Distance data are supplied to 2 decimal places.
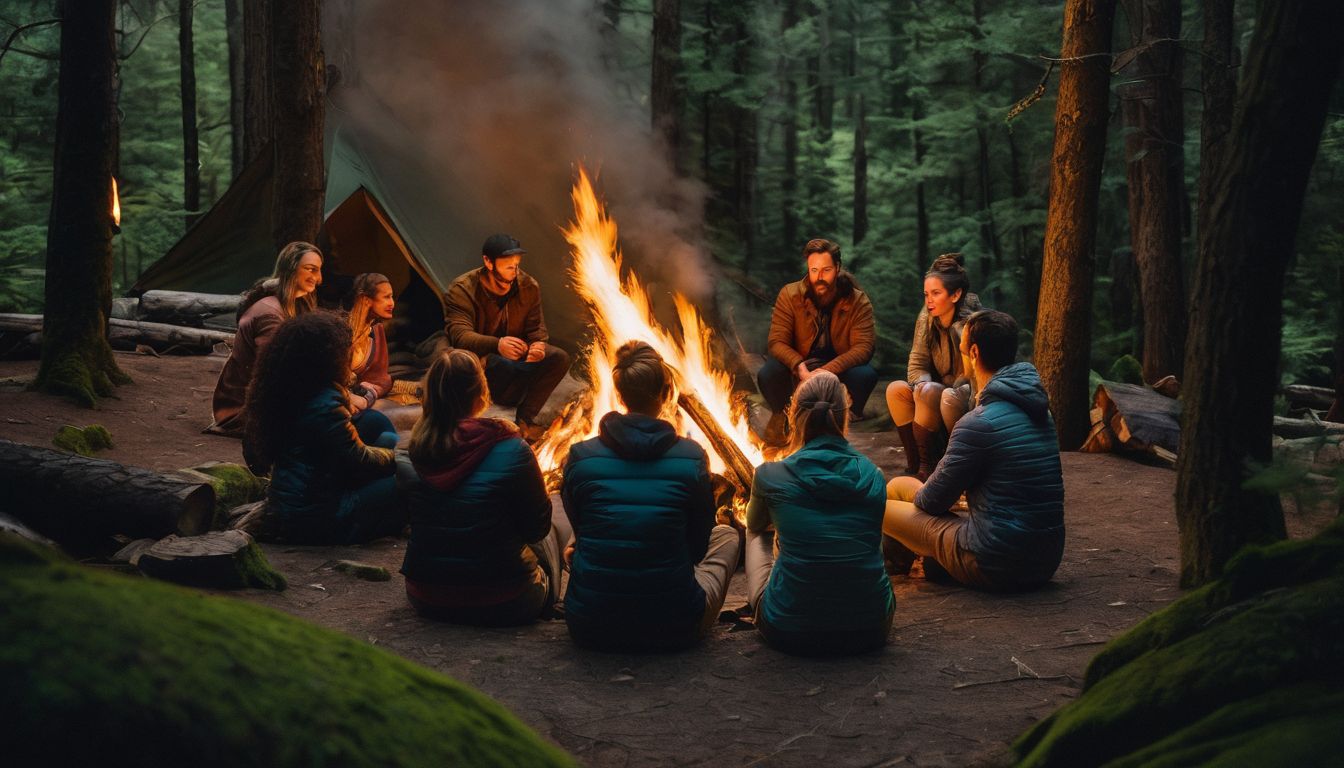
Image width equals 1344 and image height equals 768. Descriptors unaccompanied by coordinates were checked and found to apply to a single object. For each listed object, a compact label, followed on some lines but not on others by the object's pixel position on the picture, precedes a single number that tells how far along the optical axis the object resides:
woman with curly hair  5.21
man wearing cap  8.09
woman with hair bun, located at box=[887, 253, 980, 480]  6.98
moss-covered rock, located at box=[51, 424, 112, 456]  6.82
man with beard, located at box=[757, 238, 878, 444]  7.91
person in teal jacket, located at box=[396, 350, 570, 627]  4.36
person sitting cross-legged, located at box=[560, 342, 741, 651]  4.16
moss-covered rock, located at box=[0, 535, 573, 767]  1.25
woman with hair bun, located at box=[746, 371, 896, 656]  4.20
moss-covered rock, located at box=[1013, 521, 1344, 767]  2.19
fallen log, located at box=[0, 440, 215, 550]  4.96
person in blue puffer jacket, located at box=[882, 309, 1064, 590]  4.94
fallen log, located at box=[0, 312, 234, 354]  11.24
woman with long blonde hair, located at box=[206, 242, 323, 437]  6.92
